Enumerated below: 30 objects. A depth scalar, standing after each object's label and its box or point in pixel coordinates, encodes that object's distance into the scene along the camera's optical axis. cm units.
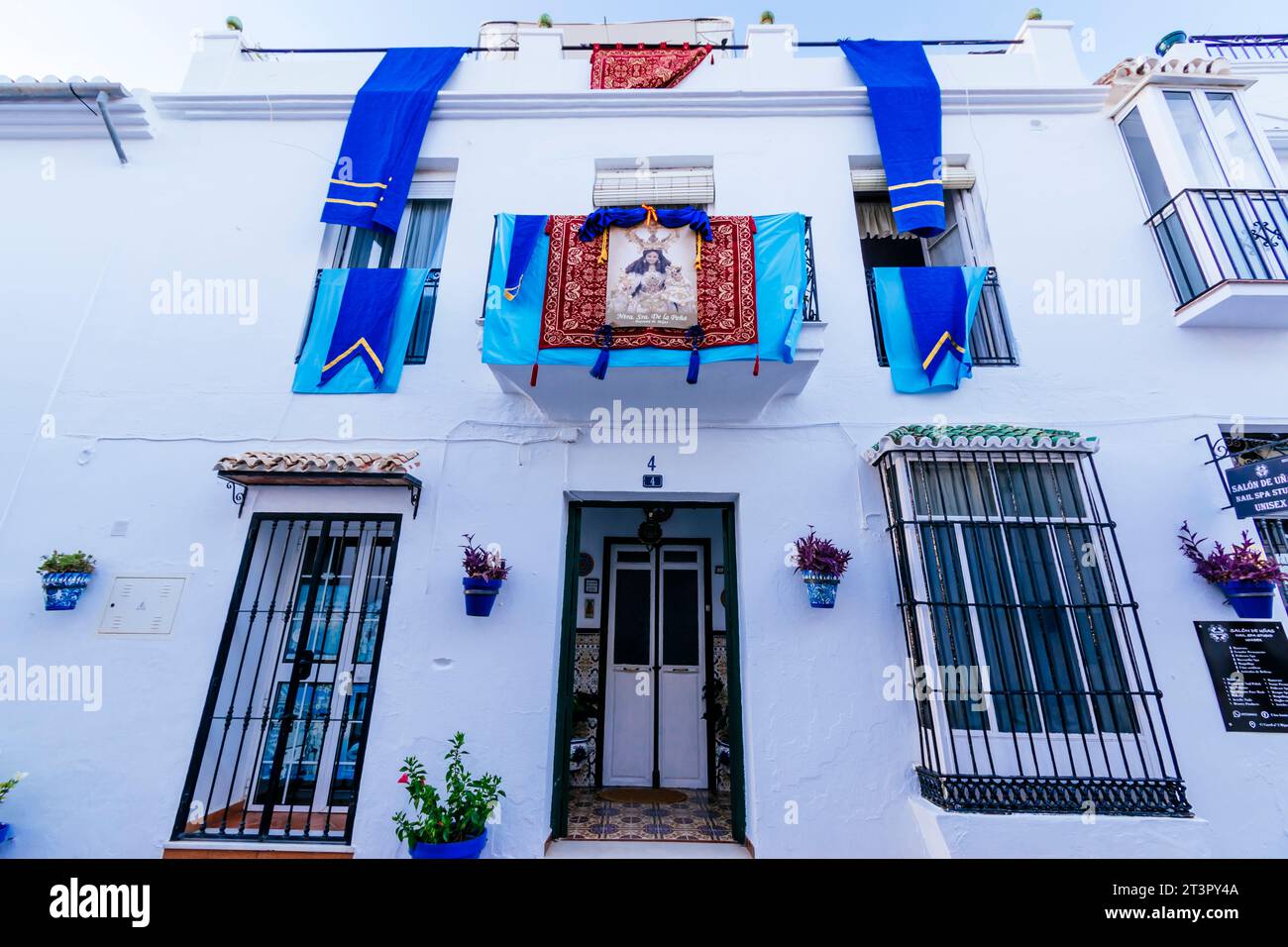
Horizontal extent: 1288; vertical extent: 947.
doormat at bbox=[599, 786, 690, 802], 504
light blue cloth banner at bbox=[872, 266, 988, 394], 450
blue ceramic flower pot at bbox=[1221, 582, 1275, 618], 373
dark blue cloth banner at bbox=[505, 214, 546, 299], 418
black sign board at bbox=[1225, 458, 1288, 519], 365
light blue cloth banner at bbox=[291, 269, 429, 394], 465
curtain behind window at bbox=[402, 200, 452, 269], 533
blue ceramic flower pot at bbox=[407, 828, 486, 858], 325
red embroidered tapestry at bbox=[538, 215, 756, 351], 398
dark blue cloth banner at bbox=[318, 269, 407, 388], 467
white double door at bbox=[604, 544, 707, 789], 552
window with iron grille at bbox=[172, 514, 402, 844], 392
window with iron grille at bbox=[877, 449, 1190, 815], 346
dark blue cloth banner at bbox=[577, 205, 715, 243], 427
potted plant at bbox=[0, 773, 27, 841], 358
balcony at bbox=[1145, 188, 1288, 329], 435
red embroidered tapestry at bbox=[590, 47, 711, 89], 573
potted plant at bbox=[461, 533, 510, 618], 389
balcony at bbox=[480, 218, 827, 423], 402
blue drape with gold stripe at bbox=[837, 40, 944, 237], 499
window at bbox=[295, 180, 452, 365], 531
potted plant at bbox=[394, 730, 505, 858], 327
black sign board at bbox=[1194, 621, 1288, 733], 369
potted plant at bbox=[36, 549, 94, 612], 400
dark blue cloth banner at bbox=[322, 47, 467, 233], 512
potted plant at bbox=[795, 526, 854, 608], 386
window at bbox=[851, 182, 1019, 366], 480
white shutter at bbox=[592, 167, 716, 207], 534
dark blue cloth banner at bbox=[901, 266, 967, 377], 455
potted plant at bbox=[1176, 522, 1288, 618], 374
